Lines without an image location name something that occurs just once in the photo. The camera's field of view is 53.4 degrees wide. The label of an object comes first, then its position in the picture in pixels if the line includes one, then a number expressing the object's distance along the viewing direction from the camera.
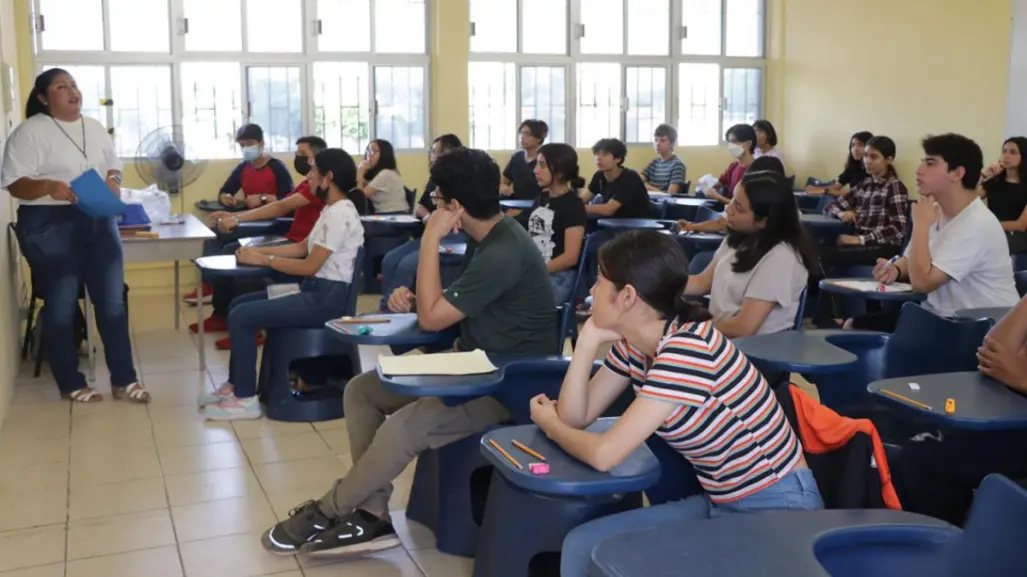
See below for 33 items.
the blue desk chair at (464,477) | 2.62
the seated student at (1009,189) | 5.92
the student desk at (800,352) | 2.57
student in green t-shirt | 2.71
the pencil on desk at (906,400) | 2.17
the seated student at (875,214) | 5.92
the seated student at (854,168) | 7.60
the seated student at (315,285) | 4.11
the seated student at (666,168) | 8.59
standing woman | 4.28
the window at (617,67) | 8.90
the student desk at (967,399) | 2.10
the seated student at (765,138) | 8.53
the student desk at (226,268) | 4.32
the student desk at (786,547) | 1.39
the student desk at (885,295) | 3.66
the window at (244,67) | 7.56
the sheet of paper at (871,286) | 3.73
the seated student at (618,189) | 6.41
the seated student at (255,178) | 7.09
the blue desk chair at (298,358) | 4.18
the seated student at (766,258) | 2.98
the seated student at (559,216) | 4.71
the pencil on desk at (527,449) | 1.94
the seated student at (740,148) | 7.97
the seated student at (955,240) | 3.33
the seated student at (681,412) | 1.84
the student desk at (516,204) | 6.74
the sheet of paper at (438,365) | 2.54
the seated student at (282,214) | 5.05
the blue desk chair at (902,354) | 2.69
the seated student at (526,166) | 7.34
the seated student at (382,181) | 7.10
